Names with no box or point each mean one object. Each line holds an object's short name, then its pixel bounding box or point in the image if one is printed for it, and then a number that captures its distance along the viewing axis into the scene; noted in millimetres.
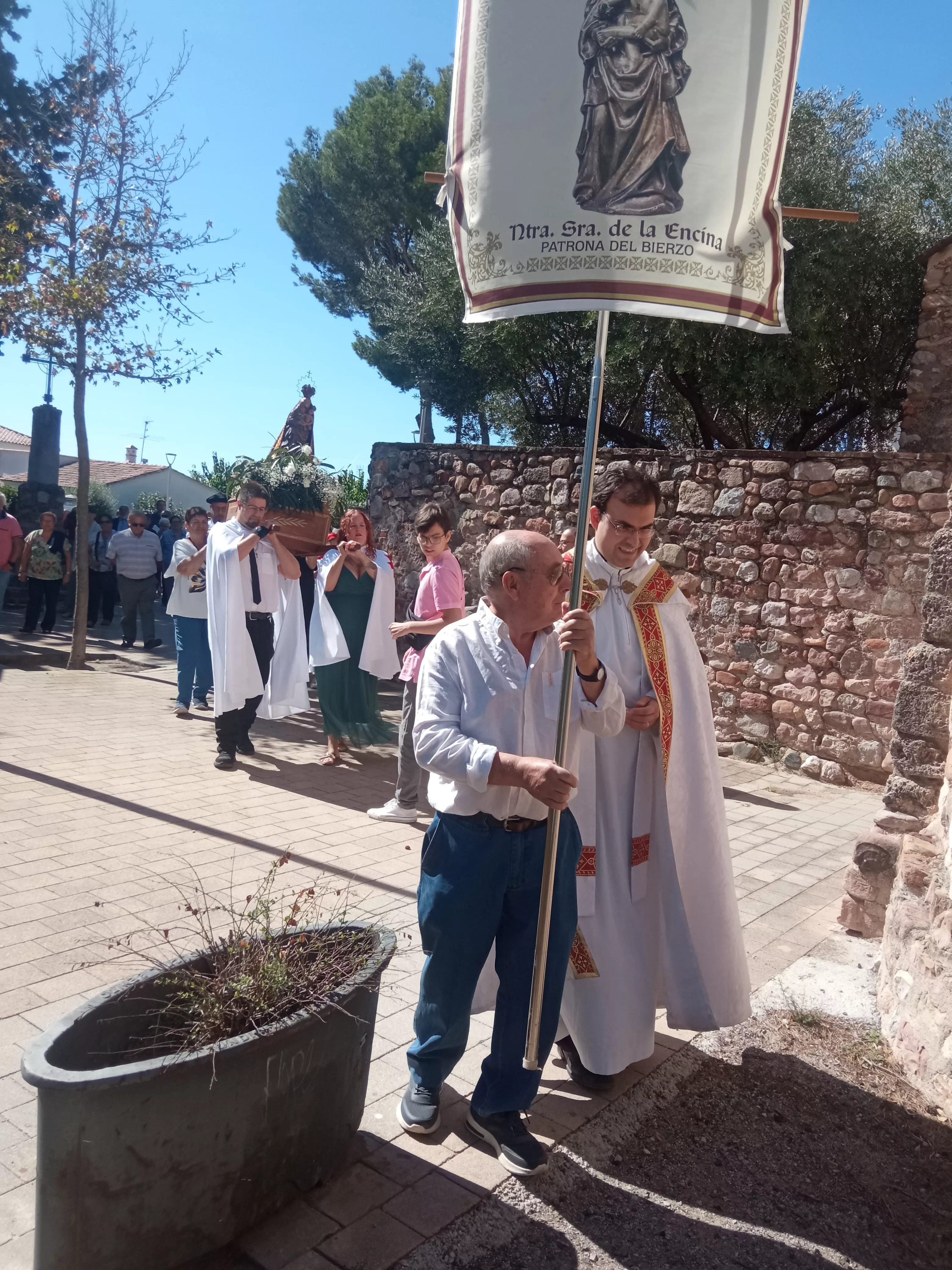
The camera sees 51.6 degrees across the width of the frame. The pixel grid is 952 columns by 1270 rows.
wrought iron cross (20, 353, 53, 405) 10930
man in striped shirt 12352
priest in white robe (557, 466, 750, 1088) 3104
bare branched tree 10414
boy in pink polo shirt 5965
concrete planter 1953
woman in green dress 7422
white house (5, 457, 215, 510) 53594
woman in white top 8719
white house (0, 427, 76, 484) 63812
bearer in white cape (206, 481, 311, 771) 7129
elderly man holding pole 2584
